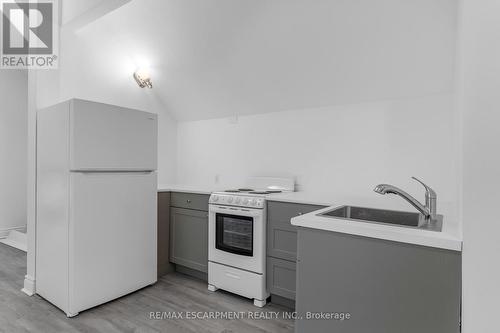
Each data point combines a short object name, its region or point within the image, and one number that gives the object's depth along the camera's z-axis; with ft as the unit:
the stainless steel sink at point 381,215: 5.60
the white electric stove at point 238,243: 8.04
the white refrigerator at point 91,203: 7.34
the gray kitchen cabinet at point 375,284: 3.84
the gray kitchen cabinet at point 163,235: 10.00
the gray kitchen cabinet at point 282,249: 7.66
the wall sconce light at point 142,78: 11.37
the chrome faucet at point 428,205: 4.96
